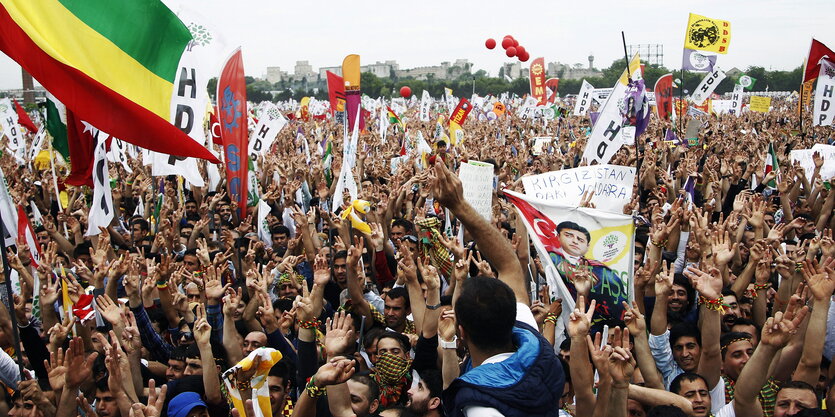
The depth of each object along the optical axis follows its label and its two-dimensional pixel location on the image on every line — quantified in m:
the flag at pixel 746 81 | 26.53
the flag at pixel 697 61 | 17.61
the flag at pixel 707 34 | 17.31
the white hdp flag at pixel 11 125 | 15.08
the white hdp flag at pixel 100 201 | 6.89
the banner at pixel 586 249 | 4.48
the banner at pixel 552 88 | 31.77
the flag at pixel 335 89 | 13.50
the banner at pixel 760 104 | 23.94
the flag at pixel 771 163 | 10.45
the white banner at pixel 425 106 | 23.72
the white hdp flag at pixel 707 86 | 18.98
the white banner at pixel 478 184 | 6.47
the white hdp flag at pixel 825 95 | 12.29
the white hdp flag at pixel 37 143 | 13.17
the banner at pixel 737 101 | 25.75
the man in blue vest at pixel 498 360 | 2.24
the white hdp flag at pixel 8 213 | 5.45
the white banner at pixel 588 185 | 6.00
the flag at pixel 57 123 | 9.01
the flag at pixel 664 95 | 18.94
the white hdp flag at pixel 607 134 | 9.66
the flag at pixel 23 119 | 13.65
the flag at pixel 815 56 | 12.54
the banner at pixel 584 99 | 22.27
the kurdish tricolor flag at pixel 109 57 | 3.96
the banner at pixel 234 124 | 7.68
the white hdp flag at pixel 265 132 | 11.55
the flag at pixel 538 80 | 27.73
